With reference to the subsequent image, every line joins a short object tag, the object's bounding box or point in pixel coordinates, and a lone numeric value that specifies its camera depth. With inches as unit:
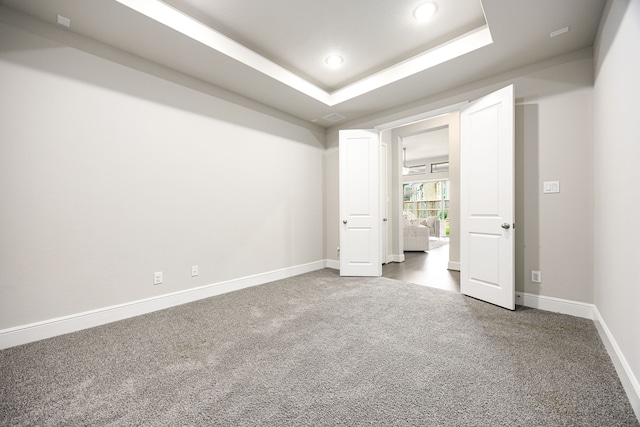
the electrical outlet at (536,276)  110.8
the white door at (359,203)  165.2
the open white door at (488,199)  108.9
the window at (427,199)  435.5
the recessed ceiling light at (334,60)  125.4
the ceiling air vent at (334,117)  173.6
